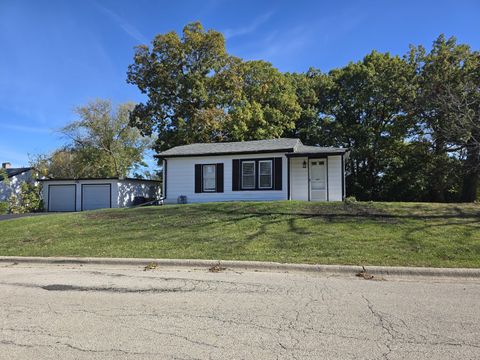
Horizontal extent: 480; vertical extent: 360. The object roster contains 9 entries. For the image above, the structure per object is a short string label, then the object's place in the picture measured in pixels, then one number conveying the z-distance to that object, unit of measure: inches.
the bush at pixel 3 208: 1038.3
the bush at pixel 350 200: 607.3
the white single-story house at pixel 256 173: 805.9
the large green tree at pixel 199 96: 1243.8
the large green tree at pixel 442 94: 1087.0
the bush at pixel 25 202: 1102.4
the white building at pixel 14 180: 1265.3
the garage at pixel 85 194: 1129.4
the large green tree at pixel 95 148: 1807.3
